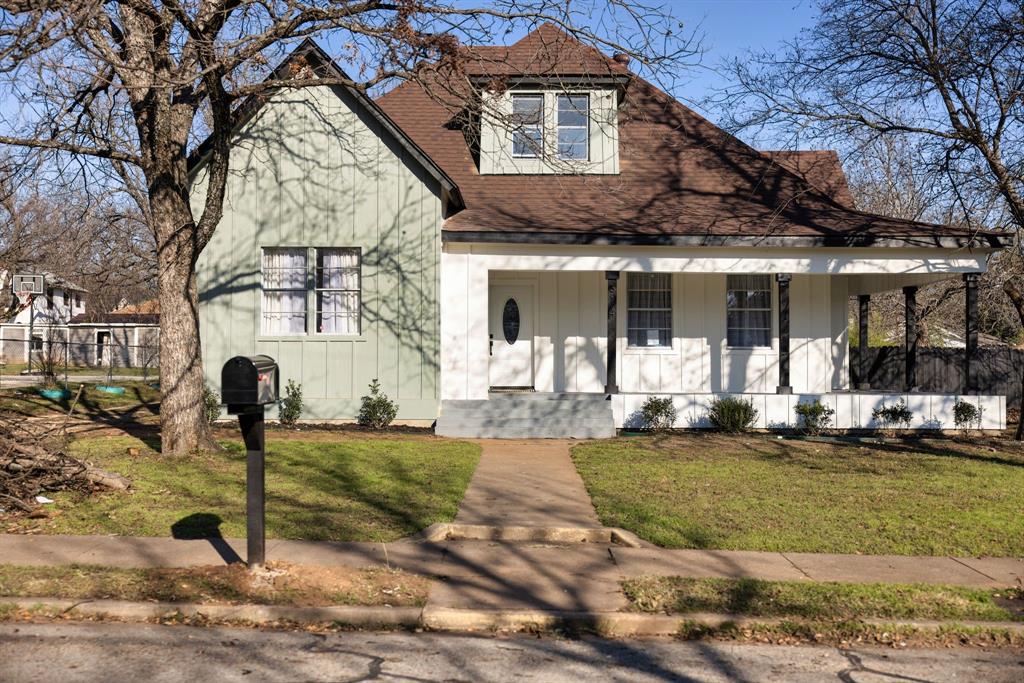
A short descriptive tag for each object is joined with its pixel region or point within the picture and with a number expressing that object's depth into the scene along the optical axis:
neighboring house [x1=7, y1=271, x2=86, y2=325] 33.82
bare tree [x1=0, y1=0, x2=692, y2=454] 9.98
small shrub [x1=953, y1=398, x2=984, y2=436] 16.28
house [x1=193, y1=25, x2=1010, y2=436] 15.94
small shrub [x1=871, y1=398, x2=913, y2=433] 16.33
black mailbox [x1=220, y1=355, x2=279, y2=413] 5.96
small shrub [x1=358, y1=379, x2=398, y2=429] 15.54
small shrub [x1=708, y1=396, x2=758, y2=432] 15.88
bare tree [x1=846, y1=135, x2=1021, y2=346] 23.50
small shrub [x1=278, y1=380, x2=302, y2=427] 15.79
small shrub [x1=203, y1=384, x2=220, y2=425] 15.55
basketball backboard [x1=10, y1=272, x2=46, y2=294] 21.39
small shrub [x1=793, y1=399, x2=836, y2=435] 15.97
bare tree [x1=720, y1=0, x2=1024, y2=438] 13.40
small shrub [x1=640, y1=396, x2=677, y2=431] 15.90
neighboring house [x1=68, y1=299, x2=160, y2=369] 45.66
